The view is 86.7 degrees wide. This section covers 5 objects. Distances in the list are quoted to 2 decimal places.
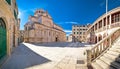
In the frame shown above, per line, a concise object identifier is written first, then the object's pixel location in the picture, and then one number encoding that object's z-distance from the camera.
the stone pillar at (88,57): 4.04
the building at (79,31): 44.98
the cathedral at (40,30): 21.16
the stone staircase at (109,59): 3.21
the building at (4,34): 4.22
